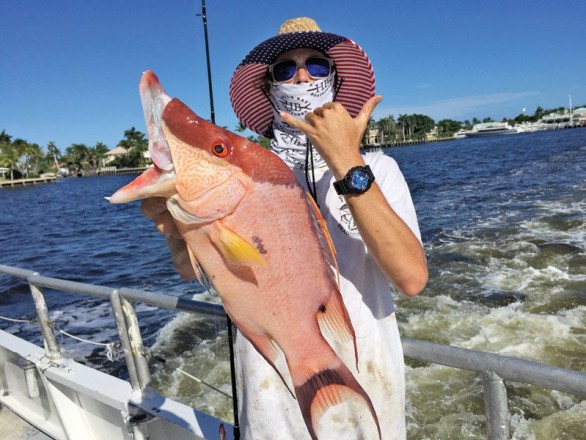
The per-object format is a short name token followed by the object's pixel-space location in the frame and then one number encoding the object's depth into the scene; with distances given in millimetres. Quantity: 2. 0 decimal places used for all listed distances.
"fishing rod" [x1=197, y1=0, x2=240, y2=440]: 1836
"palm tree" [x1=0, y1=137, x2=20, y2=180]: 85469
